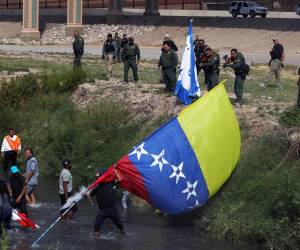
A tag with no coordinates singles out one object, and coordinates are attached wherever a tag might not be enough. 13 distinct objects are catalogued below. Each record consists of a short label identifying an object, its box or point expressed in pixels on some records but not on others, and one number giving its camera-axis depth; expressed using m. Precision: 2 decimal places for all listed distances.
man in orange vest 23.44
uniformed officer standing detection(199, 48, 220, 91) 25.00
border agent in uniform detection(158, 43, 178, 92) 25.75
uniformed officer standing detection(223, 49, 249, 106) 23.84
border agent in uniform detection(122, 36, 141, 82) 28.74
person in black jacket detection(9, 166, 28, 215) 18.05
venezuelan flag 18.17
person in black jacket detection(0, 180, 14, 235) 16.66
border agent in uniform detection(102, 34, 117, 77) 32.19
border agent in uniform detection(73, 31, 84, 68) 33.16
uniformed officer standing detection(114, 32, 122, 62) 38.10
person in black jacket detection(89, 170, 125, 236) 17.19
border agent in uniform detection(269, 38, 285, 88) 29.58
